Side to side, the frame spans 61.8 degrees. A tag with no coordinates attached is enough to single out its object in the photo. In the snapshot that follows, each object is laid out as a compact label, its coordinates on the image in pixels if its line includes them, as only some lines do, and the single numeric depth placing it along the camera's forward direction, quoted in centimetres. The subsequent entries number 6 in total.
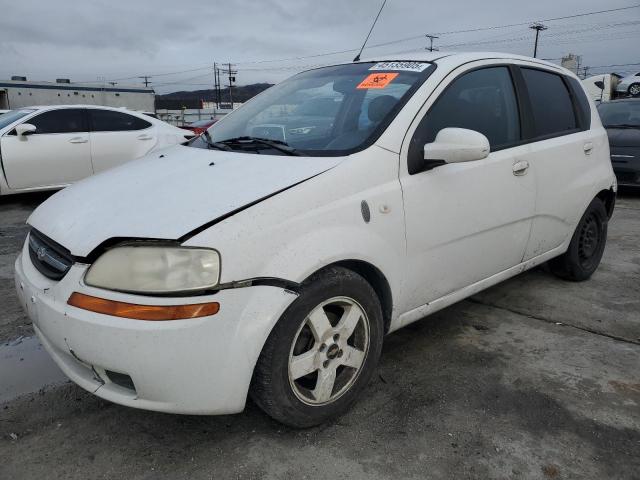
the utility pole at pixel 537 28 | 5200
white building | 2962
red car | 1017
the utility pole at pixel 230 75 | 6839
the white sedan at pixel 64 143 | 703
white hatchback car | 188
